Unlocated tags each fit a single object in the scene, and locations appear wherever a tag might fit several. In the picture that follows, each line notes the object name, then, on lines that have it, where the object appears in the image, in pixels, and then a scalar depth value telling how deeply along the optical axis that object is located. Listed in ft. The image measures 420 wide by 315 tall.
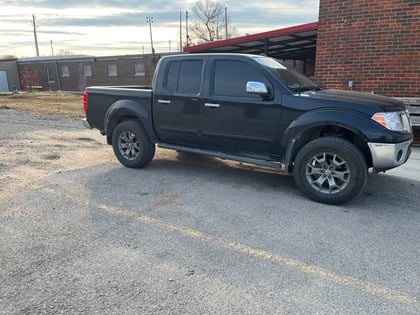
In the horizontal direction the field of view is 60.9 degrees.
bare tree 201.87
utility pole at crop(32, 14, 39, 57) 213.83
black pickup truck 14.78
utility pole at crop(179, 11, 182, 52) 211.08
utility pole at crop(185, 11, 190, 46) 189.17
